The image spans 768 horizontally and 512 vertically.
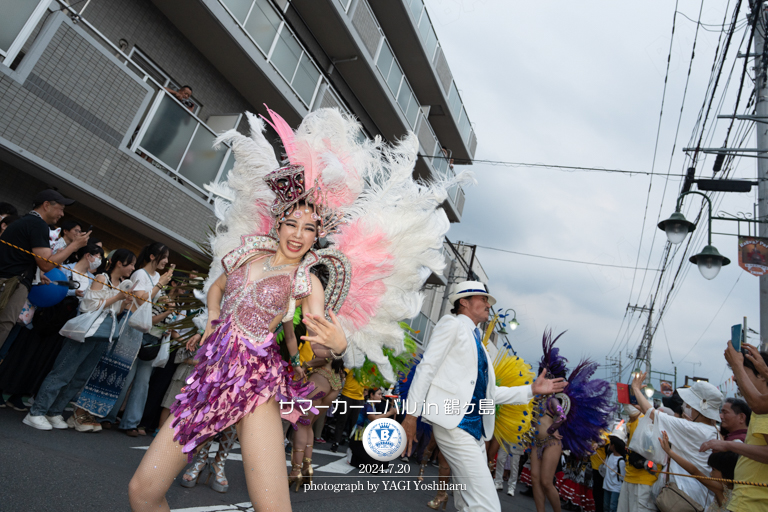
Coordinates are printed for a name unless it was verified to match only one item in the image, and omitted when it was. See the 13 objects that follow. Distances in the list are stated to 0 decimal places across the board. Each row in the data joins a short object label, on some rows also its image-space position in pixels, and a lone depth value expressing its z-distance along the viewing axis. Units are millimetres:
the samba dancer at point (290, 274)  2096
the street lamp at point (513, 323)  16119
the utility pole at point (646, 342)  25625
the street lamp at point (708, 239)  7137
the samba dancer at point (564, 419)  5551
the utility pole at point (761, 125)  6418
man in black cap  4109
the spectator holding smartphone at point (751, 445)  2953
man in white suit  3143
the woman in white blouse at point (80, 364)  4328
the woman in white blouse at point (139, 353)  4992
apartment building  5953
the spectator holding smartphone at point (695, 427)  4516
